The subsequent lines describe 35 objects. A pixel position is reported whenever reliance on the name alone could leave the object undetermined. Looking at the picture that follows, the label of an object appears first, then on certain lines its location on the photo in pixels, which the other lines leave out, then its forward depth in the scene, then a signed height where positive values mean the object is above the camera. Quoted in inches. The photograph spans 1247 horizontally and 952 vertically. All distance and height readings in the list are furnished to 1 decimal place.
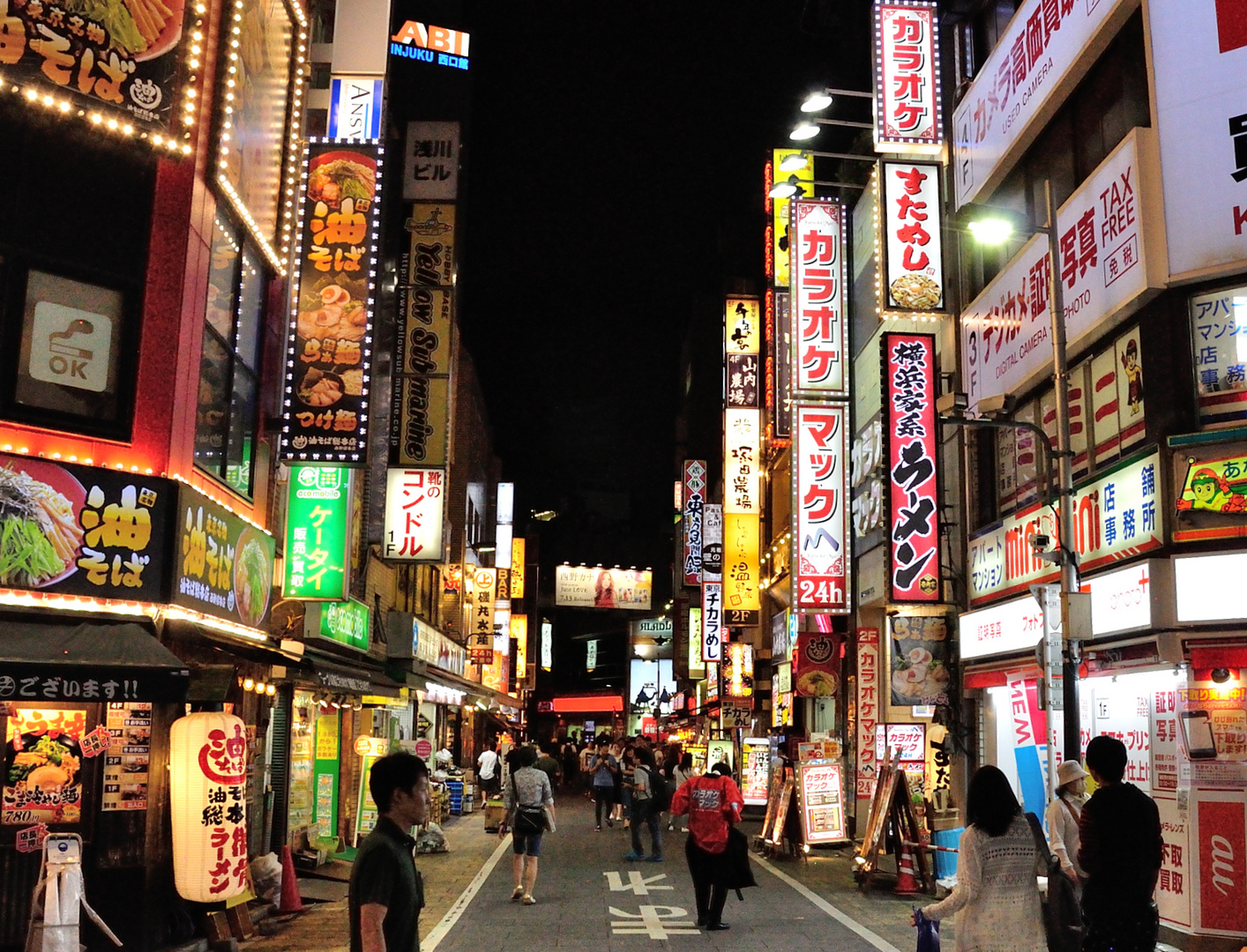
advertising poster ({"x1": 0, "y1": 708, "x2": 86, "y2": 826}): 417.1 -24.7
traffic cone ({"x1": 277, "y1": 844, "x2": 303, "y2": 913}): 550.0 -87.4
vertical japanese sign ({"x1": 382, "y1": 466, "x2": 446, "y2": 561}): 941.8 +144.6
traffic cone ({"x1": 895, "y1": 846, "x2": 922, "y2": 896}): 625.9 -90.0
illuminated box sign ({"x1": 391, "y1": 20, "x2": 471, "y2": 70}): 1504.7 +836.3
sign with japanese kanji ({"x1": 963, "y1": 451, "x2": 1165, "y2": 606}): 530.9 +89.8
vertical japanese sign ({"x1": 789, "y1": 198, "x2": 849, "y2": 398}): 974.4 +326.1
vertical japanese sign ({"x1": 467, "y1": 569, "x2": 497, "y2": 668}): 1672.0 +127.9
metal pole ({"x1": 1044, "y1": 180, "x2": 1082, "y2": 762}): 499.8 +98.9
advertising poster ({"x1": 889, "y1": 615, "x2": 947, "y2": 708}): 815.7 +29.0
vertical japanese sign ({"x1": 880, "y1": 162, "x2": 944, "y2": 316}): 797.9 +308.4
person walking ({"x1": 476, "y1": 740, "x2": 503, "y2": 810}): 1209.8 -69.5
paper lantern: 436.1 -39.4
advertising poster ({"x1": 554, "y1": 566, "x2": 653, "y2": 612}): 2532.0 +239.4
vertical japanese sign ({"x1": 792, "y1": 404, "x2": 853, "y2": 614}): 963.3 +157.0
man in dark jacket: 261.4 -35.0
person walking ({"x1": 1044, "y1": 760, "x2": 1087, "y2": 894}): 318.3 -29.6
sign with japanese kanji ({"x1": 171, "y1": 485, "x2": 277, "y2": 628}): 461.7 +58.2
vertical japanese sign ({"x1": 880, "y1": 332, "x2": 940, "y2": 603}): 786.8 +149.6
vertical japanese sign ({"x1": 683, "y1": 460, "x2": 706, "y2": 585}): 1987.0 +305.9
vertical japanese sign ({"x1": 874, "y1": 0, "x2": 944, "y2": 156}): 828.6 +433.7
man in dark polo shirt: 186.2 -26.7
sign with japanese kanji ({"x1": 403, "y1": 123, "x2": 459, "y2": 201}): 955.3 +427.8
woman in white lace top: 235.3 -35.0
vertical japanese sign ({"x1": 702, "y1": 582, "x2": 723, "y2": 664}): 1884.8 +126.1
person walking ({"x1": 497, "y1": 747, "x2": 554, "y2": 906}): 599.2 -58.2
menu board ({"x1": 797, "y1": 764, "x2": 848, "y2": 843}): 820.6 -66.4
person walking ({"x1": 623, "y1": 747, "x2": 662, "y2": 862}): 842.8 -73.7
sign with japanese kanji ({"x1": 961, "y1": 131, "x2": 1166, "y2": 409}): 535.8 +221.2
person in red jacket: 525.0 -59.2
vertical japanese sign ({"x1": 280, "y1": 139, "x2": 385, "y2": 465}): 598.5 +191.6
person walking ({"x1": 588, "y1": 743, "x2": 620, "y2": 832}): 1139.3 -73.2
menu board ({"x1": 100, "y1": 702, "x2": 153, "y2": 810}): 440.8 -21.7
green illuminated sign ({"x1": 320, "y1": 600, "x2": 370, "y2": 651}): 759.7 +51.4
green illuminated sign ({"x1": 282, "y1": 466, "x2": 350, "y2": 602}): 673.0 +87.9
